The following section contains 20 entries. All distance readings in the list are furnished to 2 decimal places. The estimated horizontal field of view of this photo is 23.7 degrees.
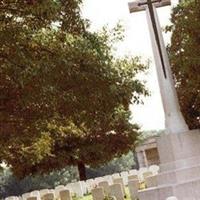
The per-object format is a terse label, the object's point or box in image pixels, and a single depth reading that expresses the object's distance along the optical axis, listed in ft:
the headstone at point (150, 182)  65.54
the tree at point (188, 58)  49.14
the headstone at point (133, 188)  63.50
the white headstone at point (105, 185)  71.50
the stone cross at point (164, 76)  37.29
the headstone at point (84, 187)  104.01
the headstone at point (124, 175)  104.36
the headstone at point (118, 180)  78.25
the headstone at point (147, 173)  83.76
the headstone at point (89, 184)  101.86
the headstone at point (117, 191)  64.85
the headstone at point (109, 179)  90.96
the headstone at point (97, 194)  63.10
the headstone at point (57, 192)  90.68
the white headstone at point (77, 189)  101.53
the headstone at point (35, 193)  104.73
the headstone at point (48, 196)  80.18
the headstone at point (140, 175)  95.77
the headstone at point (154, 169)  93.86
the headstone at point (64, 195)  72.69
